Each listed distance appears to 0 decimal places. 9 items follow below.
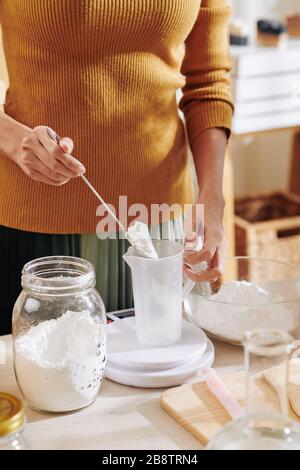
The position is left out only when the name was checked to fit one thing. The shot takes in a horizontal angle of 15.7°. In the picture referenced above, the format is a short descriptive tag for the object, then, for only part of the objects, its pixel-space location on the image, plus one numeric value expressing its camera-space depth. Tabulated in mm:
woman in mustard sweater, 1297
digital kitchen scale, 1163
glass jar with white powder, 1093
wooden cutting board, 1068
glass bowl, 1245
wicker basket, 2581
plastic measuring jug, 1168
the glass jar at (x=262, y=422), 918
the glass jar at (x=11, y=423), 943
